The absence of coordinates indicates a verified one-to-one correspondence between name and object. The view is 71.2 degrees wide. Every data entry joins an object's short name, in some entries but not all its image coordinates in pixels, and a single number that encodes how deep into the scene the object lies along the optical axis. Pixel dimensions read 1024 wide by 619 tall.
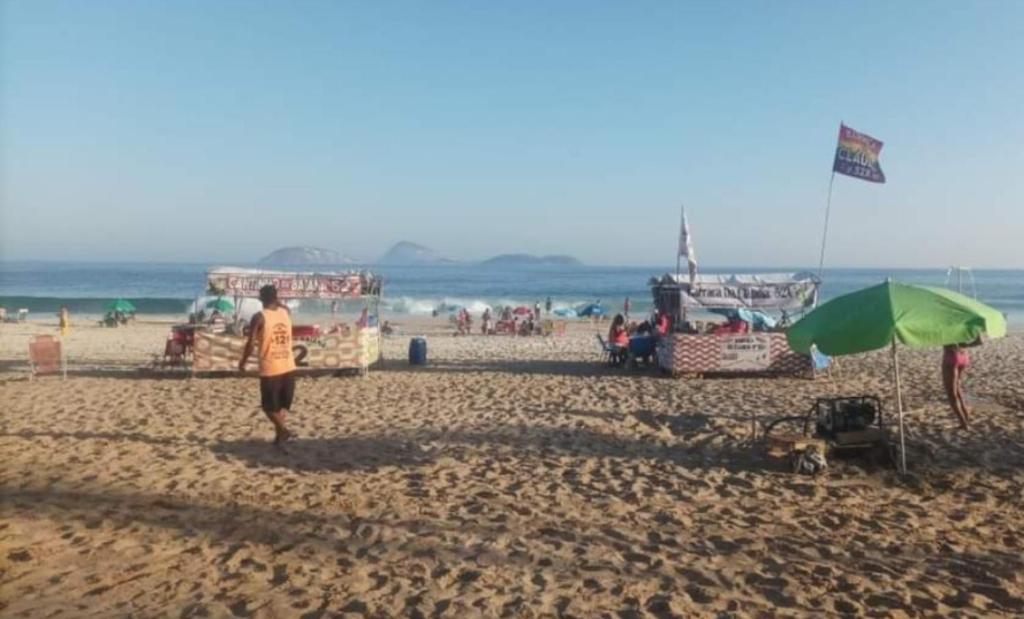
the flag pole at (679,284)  15.33
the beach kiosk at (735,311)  14.08
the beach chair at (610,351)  16.09
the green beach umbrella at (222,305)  20.57
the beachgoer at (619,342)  16.00
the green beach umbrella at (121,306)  30.67
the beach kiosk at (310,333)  13.70
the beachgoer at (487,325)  27.61
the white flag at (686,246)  16.25
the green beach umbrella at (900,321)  6.13
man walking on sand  7.37
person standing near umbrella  8.28
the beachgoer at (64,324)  25.36
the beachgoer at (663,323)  15.55
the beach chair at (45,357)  13.02
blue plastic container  16.36
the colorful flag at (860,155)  14.20
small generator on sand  6.91
